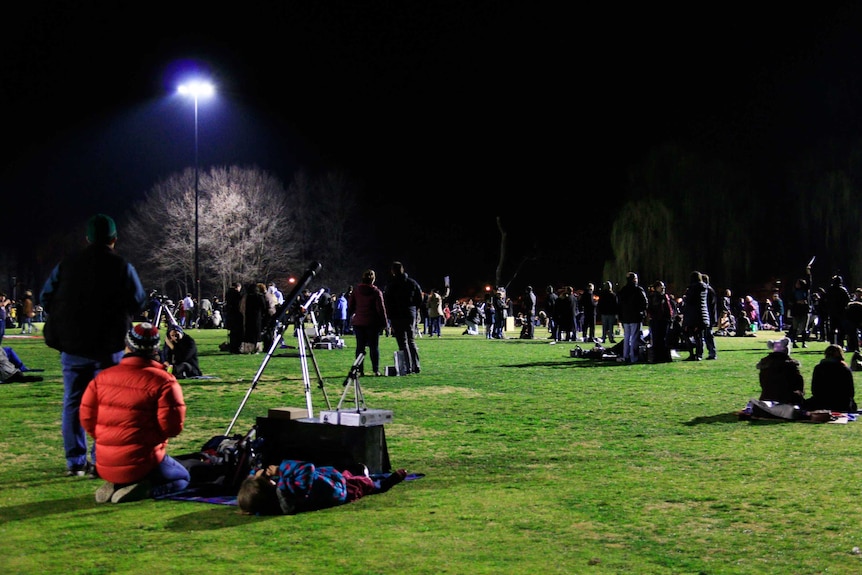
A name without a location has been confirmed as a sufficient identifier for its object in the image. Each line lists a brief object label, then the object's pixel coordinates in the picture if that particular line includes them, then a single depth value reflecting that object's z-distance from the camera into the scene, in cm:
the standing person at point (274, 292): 3160
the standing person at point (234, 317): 2586
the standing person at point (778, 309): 4161
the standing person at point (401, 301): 1877
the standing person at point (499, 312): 3752
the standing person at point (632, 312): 2253
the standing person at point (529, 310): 3638
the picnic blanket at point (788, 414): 1250
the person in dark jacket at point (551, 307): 3406
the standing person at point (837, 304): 2631
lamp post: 4794
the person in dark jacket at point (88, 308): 847
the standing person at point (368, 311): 1775
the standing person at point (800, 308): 2972
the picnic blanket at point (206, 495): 767
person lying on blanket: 717
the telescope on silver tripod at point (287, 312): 962
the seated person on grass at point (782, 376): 1286
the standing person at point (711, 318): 2397
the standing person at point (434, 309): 3966
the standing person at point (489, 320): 3794
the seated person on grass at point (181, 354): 1825
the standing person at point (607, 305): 2912
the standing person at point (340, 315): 3850
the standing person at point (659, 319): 2277
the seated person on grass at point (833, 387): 1299
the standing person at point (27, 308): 4269
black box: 817
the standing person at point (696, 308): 2325
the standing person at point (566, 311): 3344
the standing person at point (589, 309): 3212
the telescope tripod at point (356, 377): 871
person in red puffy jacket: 741
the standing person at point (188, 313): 4941
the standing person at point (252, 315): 2514
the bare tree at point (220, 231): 7106
